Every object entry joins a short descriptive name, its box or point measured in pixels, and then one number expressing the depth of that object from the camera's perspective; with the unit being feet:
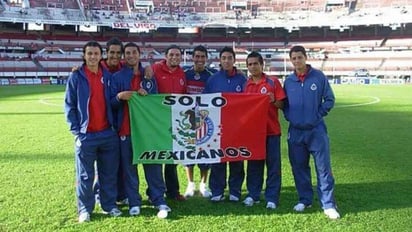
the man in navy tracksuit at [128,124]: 17.70
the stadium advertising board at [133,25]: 192.54
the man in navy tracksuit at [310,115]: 17.90
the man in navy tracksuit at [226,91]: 19.53
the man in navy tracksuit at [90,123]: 16.87
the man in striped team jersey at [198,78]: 20.31
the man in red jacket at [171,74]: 18.95
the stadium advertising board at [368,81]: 146.35
